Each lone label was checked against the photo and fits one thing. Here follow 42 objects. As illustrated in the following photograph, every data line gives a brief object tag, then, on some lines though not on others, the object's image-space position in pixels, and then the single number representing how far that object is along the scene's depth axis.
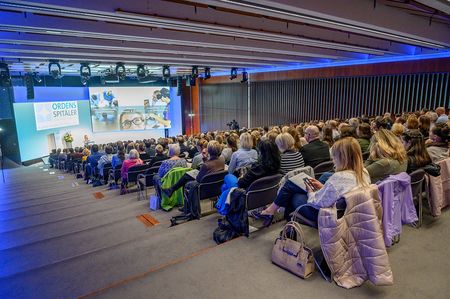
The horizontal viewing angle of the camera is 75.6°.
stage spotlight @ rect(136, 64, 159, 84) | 10.34
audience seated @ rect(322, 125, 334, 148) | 5.36
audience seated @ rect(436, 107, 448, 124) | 5.96
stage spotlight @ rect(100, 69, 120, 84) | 10.98
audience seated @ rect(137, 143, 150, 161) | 8.29
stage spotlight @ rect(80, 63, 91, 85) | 9.59
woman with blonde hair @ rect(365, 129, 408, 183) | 3.09
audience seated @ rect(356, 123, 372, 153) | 4.83
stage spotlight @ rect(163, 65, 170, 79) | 11.37
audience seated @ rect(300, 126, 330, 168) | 4.23
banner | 15.00
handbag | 2.56
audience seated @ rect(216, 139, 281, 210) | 3.46
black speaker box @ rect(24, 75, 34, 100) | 11.35
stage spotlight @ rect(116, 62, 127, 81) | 9.73
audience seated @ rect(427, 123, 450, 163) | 3.75
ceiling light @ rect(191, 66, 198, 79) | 12.30
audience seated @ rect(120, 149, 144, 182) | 6.43
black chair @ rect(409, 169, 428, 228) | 3.20
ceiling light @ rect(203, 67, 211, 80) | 13.11
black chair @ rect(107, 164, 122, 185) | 7.12
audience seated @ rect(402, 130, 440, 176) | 3.39
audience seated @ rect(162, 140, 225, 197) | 4.29
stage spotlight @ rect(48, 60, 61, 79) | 8.57
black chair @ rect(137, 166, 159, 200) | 5.88
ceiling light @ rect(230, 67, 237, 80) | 13.68
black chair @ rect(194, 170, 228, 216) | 4.14
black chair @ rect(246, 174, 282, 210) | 3.38
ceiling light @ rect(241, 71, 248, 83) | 14.45
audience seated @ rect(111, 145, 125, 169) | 7.33
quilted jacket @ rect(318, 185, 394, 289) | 2.33
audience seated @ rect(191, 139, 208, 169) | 5.36
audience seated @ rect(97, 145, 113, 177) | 8.00
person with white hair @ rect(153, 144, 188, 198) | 5.04
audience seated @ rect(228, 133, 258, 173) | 4.22
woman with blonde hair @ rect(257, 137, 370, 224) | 2.42
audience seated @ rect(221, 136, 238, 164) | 5.40
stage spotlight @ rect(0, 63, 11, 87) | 8.38
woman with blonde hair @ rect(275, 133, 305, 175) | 3.75
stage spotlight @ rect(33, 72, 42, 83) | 13.11
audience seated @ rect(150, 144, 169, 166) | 6.29
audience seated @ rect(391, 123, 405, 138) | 4.46
